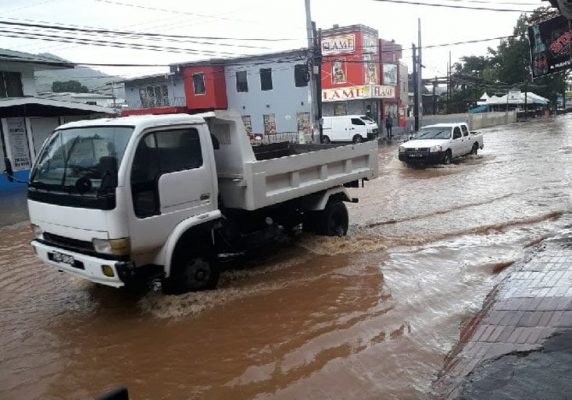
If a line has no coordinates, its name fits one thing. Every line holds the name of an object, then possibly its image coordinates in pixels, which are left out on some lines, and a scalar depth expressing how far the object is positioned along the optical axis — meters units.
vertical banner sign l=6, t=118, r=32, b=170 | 18.89
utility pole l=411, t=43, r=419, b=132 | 33.81
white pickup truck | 18.72
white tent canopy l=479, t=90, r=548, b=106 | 50.59
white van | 31.92
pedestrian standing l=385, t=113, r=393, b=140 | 33.41
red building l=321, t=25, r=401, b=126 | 36.41
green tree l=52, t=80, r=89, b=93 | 72.12
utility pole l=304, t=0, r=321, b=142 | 22.23
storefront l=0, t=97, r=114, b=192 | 18.48
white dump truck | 5.16
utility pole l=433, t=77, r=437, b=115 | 53.53
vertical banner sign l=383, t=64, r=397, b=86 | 39.10
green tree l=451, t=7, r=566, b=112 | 57.28
